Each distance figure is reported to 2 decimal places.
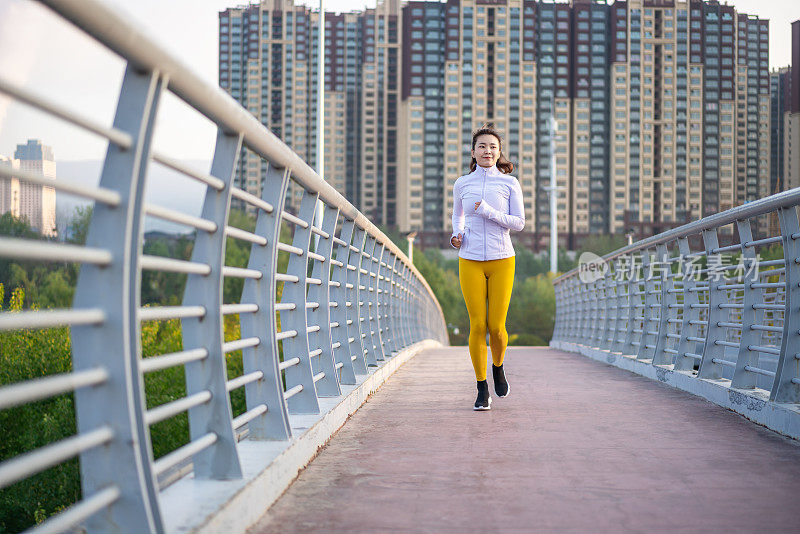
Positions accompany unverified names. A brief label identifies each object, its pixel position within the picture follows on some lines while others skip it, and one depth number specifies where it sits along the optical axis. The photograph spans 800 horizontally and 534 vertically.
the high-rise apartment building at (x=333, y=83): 167.00
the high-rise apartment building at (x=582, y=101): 149.75
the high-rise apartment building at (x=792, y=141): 146.91
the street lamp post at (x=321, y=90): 28.44
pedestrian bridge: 2.28
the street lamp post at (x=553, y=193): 74.94
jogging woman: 6.39
